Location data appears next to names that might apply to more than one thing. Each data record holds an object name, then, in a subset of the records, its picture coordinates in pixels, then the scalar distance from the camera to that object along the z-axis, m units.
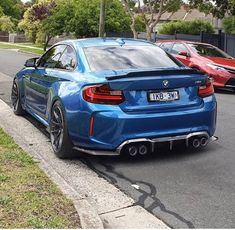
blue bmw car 4.02
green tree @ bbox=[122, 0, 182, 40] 19.18
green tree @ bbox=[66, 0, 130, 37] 21.59
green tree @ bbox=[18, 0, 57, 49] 22.53
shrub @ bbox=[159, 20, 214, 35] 23.72
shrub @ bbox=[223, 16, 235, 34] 18.87
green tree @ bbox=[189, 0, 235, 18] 18.32
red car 9.24
